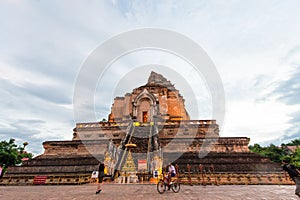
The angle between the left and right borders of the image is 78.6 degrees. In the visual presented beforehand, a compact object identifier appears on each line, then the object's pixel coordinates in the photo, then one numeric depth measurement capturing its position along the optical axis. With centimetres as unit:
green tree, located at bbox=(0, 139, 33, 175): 2467
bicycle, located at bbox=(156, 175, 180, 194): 875
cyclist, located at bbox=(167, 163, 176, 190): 900
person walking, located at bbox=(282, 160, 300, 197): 604
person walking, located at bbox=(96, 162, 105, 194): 914
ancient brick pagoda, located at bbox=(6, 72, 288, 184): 1641
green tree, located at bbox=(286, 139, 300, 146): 5309
